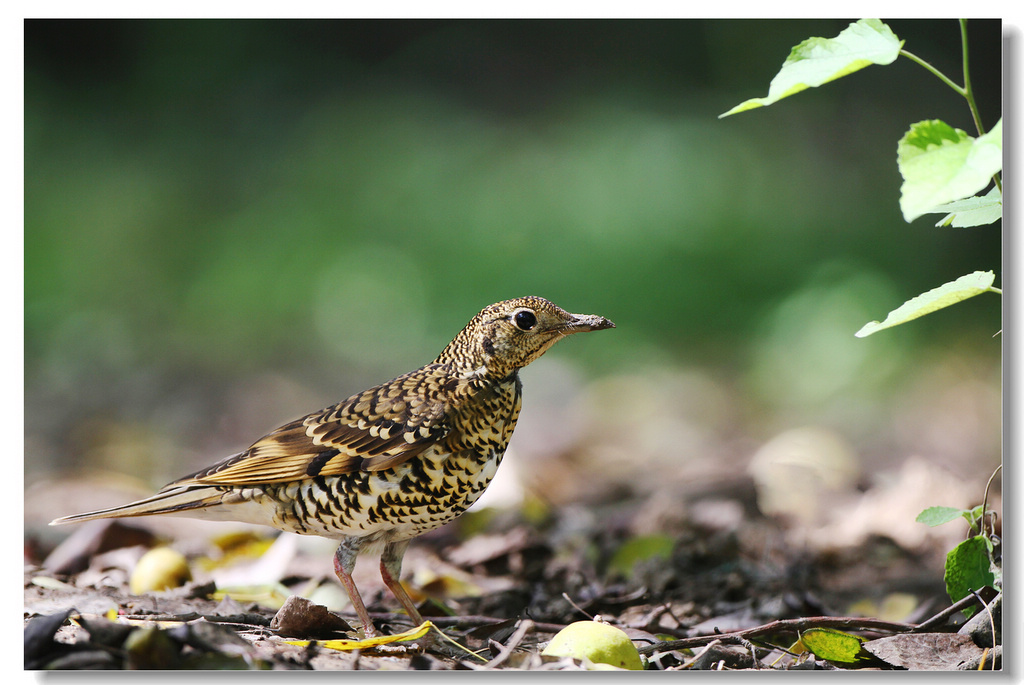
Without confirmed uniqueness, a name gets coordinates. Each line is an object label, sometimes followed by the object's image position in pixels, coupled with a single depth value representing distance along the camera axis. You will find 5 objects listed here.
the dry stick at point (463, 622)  4.91
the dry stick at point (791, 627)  4.47
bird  4.55
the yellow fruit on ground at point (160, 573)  5.35
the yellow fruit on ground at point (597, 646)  4.15
